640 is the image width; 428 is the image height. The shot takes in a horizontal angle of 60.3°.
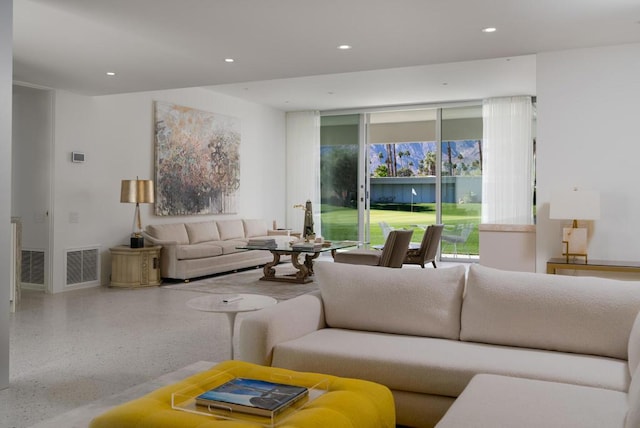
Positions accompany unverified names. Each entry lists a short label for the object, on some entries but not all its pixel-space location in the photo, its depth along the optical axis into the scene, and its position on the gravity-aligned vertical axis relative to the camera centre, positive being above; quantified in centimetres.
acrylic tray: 201 -79
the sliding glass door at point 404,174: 1052 +53
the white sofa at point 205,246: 774 -68
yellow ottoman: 195 -79
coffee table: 765 -89
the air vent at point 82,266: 720 -88
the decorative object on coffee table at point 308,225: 823 -38
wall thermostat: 723 +57
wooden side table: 736 -90
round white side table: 329 -64
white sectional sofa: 228 -75
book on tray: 203 -76
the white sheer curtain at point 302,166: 1156 +72
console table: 441 -54
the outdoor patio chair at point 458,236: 1049 -69
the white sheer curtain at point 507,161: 968 +71
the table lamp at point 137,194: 737 +8
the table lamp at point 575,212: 459 -10
